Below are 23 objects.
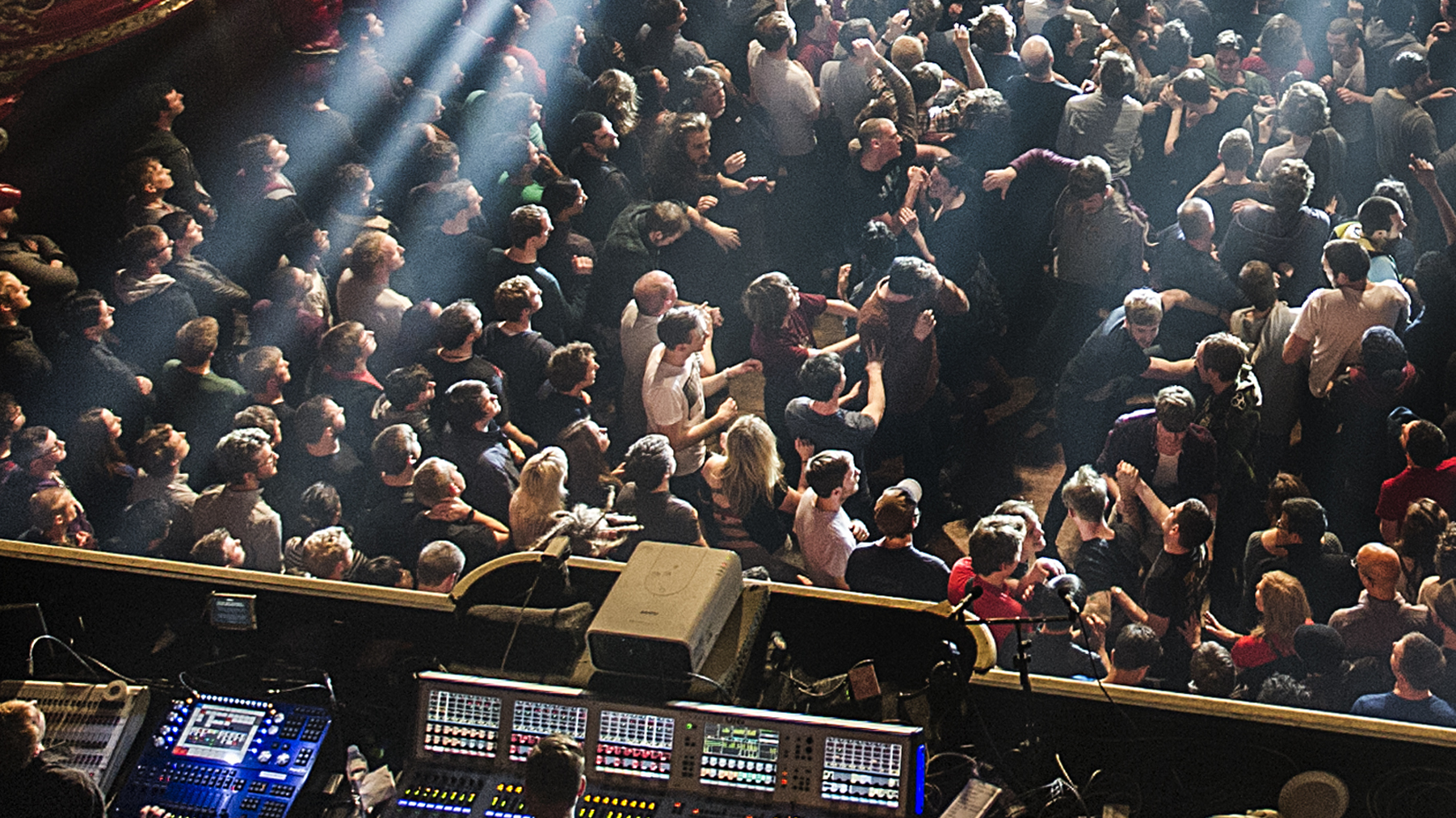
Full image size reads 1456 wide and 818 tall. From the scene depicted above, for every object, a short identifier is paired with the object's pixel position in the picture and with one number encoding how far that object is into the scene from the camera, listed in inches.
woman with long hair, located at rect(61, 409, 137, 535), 297.9
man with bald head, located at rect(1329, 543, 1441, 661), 238.5
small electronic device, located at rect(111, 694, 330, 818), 192.9
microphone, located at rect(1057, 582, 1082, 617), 180.1
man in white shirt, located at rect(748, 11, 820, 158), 344.5
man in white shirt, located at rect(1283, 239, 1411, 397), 275.0
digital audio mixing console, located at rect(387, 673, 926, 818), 176.9
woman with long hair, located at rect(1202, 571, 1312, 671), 244.7
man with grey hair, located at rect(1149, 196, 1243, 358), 288.8
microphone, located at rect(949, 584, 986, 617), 178.2
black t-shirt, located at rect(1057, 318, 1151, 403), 284.0
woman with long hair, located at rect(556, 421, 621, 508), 290.8
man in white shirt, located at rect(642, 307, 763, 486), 294.4
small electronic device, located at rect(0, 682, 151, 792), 198.4
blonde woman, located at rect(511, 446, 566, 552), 280.7
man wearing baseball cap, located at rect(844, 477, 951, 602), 250.2
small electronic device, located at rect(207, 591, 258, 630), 207.0
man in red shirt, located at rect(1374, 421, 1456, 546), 258.5
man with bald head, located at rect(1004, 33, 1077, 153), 331.9
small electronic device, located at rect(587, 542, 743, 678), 180.1
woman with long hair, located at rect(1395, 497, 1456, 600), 251.4
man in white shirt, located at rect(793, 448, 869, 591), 267.6
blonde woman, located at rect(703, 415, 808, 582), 280.1
